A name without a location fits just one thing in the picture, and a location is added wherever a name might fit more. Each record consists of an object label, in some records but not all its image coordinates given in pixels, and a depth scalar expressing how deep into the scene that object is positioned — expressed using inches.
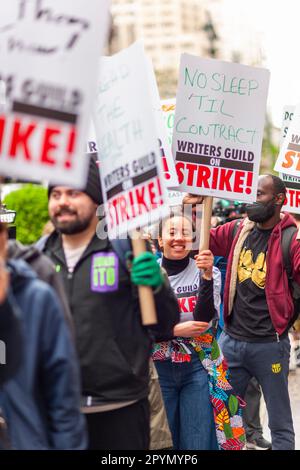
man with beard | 172.4
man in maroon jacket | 252.2
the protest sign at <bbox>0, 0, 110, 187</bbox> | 144.5
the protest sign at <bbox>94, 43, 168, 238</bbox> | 175.8
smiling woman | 229.6
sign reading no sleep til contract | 231.3
